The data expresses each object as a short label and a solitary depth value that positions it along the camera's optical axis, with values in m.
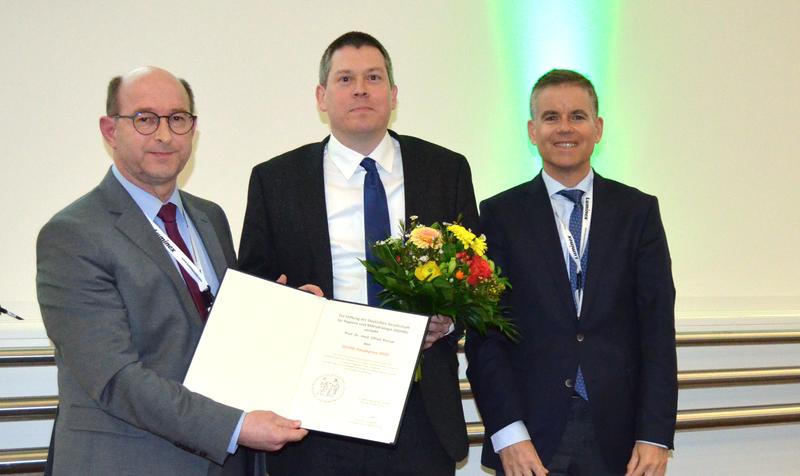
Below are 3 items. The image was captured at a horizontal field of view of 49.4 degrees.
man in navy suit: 2.79
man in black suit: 2.63
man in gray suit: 2.18
